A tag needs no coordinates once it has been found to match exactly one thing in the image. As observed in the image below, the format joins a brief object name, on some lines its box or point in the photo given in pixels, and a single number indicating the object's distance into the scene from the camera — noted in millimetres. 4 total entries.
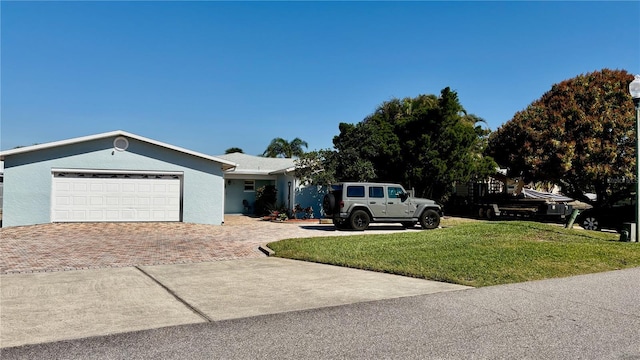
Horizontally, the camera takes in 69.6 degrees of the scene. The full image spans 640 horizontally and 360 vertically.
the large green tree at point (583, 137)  22703
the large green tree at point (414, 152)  22812
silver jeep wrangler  17031
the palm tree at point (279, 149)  51750
